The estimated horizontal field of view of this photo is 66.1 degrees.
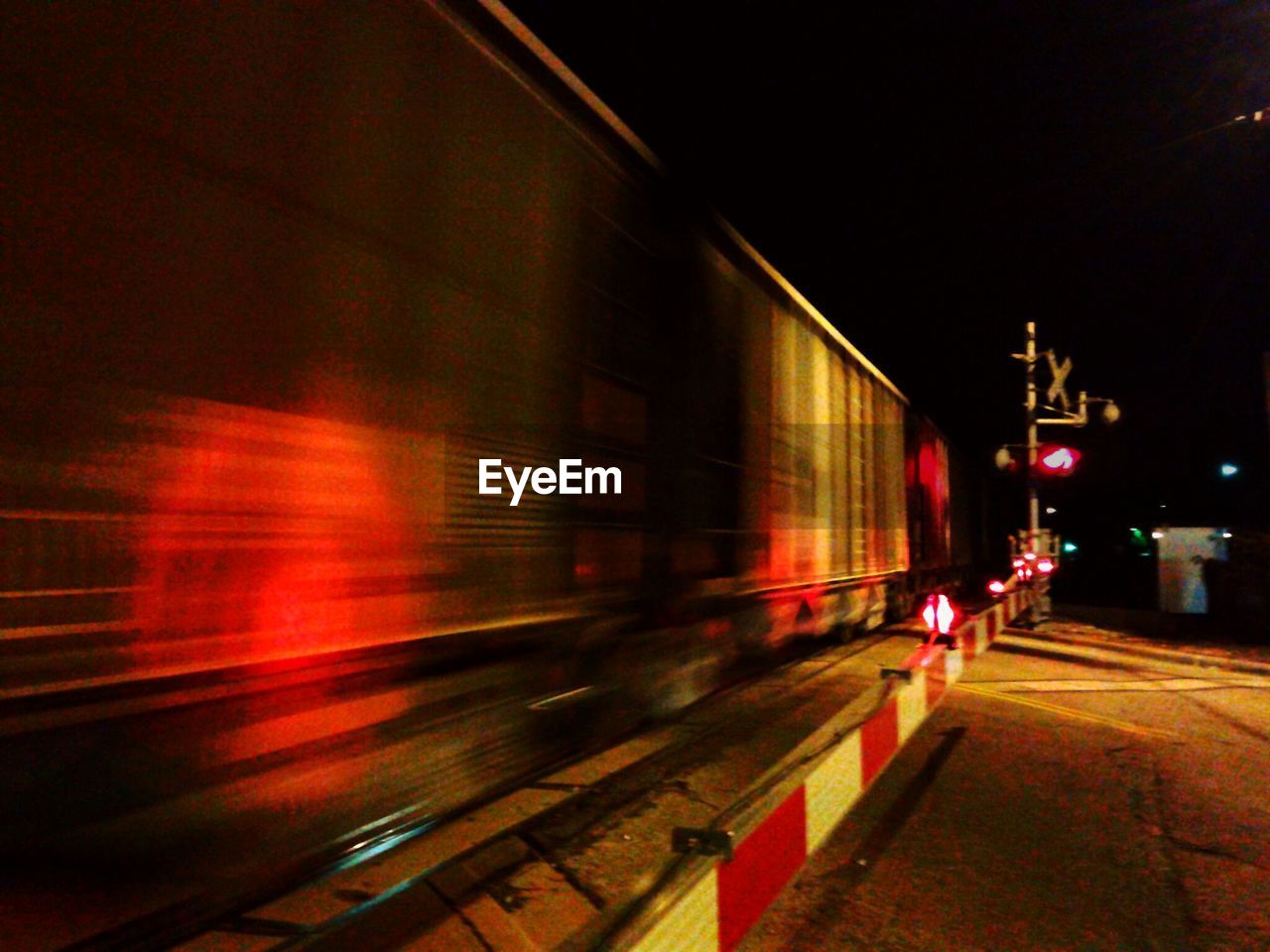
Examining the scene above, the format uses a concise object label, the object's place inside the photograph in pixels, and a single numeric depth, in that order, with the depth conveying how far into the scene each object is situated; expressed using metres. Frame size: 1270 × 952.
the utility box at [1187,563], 17.58
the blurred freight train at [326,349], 2.54
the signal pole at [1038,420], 15.95
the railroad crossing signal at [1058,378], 17.14
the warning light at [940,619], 6.10
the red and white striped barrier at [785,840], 2.11
